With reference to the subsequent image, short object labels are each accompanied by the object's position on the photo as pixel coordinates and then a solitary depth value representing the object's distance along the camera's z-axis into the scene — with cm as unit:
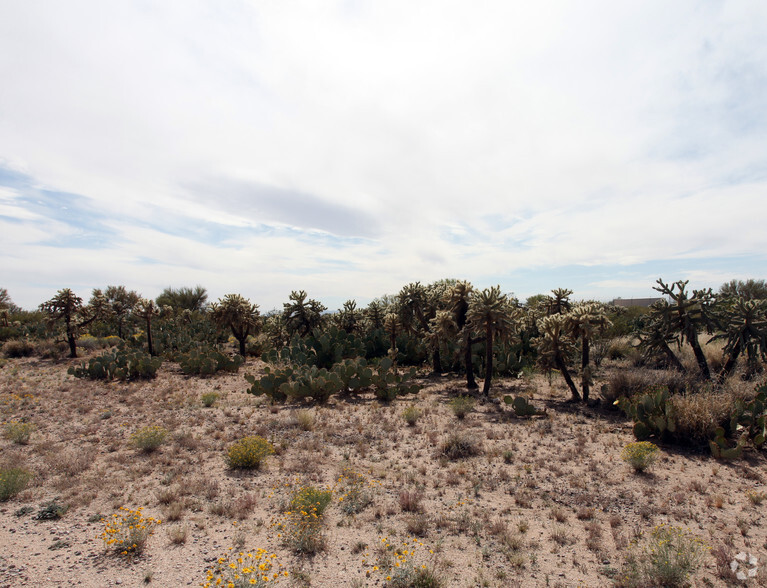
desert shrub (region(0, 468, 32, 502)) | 647
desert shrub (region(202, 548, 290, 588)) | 447
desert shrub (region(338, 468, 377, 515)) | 642
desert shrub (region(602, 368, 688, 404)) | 1238
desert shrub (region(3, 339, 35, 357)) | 2219
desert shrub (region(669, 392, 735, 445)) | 897
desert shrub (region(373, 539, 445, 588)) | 457
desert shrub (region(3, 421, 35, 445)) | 926
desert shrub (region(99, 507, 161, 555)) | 517
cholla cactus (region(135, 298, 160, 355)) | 2266
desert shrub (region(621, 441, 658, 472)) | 766
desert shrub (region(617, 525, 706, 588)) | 455
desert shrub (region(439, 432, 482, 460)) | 870
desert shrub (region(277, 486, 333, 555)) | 533
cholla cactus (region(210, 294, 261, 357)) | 2325
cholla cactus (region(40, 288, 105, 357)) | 2122
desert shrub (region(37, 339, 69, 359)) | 2227
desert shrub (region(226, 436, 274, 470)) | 781
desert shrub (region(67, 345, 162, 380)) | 1692
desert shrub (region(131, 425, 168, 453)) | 871
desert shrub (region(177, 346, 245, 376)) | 1859
